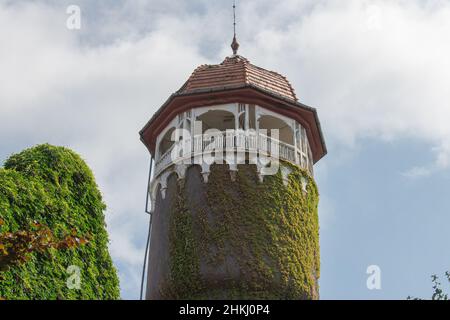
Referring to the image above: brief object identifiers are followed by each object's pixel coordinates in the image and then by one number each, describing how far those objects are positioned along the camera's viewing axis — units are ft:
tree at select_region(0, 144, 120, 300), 51.72
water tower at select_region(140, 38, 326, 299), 71.77
